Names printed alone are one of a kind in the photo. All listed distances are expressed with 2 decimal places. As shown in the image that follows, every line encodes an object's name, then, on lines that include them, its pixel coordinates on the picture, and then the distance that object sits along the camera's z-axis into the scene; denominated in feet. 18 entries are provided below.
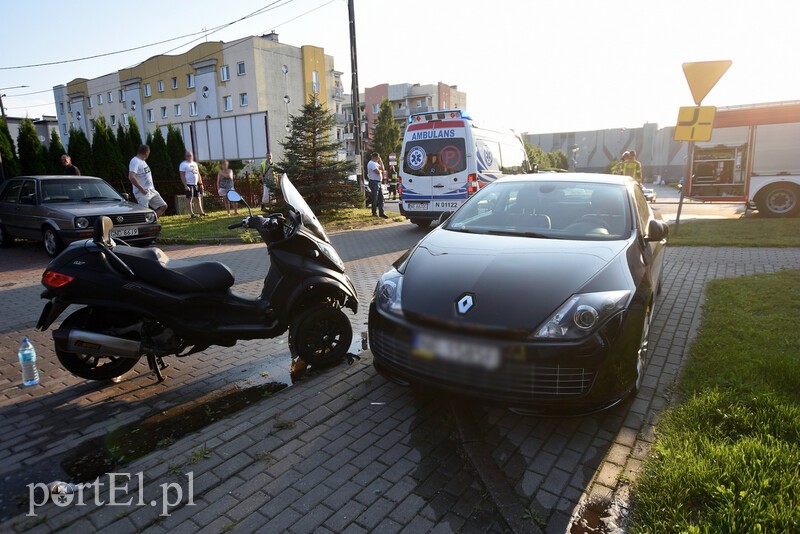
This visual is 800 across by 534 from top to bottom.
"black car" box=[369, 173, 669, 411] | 9.55
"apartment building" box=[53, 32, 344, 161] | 154.81
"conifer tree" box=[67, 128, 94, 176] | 58.44
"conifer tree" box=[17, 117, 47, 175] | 53.16
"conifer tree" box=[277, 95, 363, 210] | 48.32
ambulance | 38.83
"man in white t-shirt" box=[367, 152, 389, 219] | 51.03
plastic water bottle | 13.12
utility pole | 55.57
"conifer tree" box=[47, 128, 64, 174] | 54.70
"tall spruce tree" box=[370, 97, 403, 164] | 176.86
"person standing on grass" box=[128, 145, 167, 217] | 37.70
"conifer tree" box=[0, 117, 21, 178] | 50.16
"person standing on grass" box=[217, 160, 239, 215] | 51.64
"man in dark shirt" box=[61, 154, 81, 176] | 40.14
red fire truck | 45.57
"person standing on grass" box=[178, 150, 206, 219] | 49.06
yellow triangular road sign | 30.42
